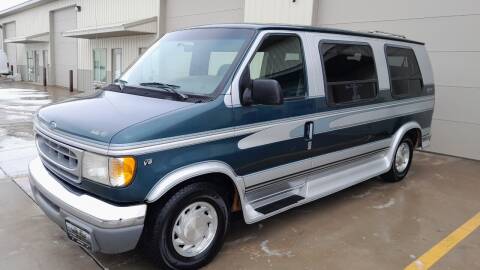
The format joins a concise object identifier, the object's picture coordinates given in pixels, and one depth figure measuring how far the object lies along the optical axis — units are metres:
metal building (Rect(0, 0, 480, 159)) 8.05
